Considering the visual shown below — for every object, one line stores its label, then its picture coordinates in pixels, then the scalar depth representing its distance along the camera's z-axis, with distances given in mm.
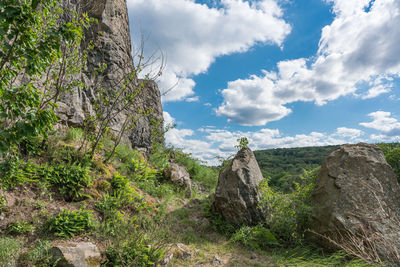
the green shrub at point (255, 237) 5160
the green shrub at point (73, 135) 5922
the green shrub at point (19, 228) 3317
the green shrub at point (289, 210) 5328
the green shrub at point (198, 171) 10913
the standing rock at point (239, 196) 5875
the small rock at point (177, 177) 8125
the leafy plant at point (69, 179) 4451
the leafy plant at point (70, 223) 3570
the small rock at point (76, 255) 2969
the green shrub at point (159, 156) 8877
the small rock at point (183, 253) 4211
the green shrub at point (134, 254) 3358
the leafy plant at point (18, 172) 2582
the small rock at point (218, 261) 4275
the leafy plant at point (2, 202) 3457
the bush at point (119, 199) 4523
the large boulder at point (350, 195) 4402
